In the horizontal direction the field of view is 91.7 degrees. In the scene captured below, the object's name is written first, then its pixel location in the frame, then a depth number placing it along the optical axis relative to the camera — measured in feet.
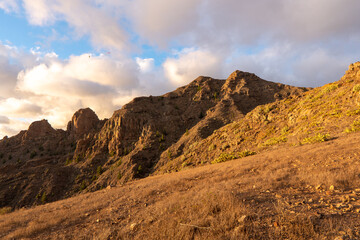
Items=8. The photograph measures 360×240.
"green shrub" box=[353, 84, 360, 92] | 60.30
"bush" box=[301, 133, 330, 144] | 46.85
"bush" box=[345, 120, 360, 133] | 46.27
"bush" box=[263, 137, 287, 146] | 62.24
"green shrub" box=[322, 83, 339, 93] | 76.56
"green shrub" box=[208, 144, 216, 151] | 92.61
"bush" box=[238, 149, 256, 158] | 61.67
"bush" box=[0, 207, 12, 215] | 45.91
